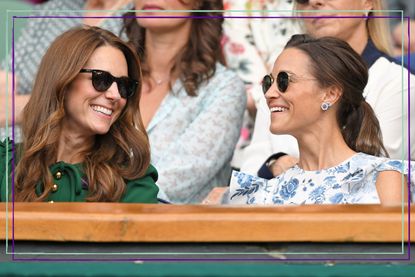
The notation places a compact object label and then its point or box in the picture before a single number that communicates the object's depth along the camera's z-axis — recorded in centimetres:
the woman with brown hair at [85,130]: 745
